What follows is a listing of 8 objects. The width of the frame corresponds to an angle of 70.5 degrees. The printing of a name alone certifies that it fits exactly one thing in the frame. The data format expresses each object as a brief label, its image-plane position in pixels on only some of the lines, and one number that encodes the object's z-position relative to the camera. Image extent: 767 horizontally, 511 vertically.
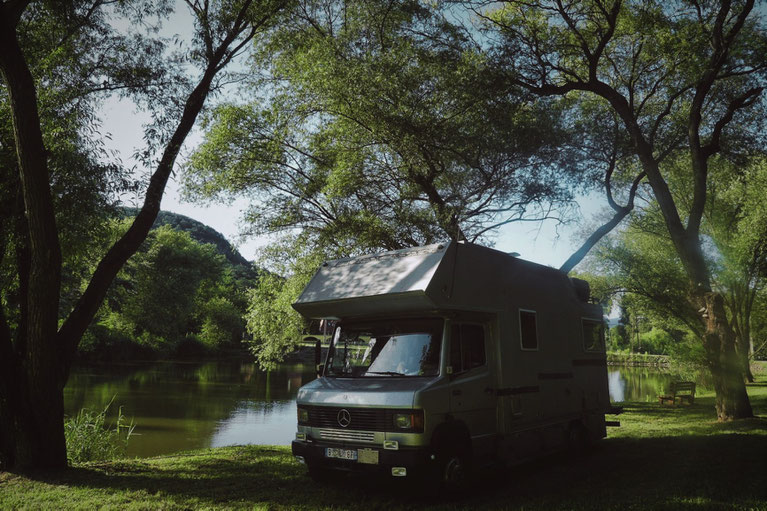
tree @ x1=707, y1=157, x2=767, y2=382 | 18.70
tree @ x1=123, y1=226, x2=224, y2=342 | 55.47
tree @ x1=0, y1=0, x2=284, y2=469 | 8.85
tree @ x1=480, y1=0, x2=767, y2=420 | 14.86
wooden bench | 21.55
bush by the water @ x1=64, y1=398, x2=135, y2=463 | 11.84
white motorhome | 6.86
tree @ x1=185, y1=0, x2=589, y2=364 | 15.40
